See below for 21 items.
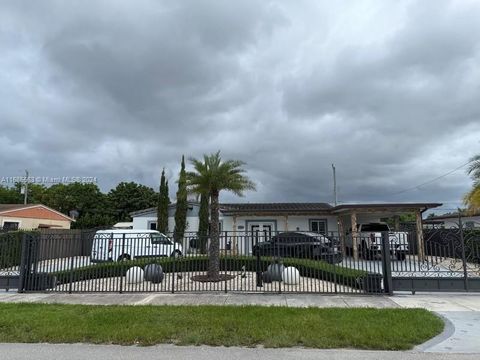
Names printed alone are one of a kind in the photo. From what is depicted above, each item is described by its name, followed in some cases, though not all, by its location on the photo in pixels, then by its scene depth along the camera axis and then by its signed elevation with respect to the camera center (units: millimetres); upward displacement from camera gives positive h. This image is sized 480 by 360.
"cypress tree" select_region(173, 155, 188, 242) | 34906 +2906
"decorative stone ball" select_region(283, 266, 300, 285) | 13094 -824
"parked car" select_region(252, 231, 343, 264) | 12461 +50
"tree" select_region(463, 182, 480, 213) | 18755 +2173
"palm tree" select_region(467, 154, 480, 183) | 19547 +3651
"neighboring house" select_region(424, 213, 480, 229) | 32906 +2409
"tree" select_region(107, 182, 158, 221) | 50844 +6148
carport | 23547 +2275
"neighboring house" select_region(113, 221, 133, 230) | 37641 +2364
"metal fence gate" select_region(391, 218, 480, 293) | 11477 -485
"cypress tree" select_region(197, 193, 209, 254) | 33719 +2553
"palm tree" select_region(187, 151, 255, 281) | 15992 +2708
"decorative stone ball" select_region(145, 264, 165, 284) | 13102 -721
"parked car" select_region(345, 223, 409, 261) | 11898 +114
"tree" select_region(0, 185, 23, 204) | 57512 +7534
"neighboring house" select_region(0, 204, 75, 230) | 32406 +2897
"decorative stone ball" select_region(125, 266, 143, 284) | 13453 -792
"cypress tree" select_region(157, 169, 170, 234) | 35188 +3207
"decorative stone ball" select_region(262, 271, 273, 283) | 12920 -862
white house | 29031 +2253
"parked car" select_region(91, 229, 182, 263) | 13281 +66
